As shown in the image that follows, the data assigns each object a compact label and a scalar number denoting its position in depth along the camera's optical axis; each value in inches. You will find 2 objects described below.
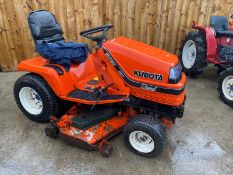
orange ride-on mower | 81.6
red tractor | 131.3
